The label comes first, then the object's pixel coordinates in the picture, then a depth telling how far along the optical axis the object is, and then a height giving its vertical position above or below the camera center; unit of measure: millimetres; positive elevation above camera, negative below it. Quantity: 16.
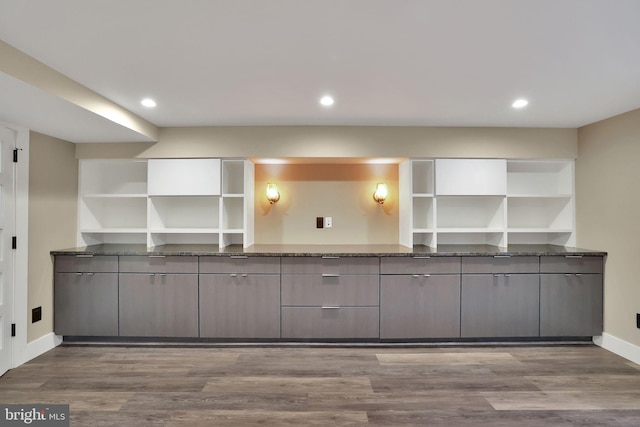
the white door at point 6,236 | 2785 -223
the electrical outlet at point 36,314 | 3088 -978
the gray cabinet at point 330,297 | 3312 -851
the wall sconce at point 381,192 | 3929 +244
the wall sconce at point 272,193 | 3939 +225
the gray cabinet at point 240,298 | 3318 -866
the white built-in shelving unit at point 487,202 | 3576 +134
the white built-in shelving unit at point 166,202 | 3576 +111
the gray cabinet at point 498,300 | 3322 -870
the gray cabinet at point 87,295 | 3316 -842
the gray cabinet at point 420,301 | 3316 -883
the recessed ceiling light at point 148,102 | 2746 +918
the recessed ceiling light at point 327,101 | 2686 +931
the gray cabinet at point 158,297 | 3322 -861
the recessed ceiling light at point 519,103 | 2750 +937
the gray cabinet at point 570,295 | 3328 -817
